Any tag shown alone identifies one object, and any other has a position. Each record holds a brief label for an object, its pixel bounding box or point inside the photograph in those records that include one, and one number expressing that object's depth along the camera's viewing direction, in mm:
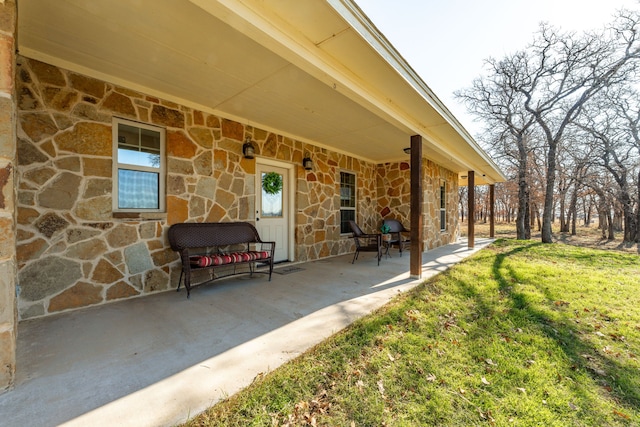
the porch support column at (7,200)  1399
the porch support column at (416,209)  4008
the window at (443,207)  8141
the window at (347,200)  6344
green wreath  4734
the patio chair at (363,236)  5005
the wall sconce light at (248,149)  4105
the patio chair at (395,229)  6571
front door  4637
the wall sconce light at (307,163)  5148
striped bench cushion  3160
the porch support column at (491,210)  9516
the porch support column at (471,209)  7332
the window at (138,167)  3061
